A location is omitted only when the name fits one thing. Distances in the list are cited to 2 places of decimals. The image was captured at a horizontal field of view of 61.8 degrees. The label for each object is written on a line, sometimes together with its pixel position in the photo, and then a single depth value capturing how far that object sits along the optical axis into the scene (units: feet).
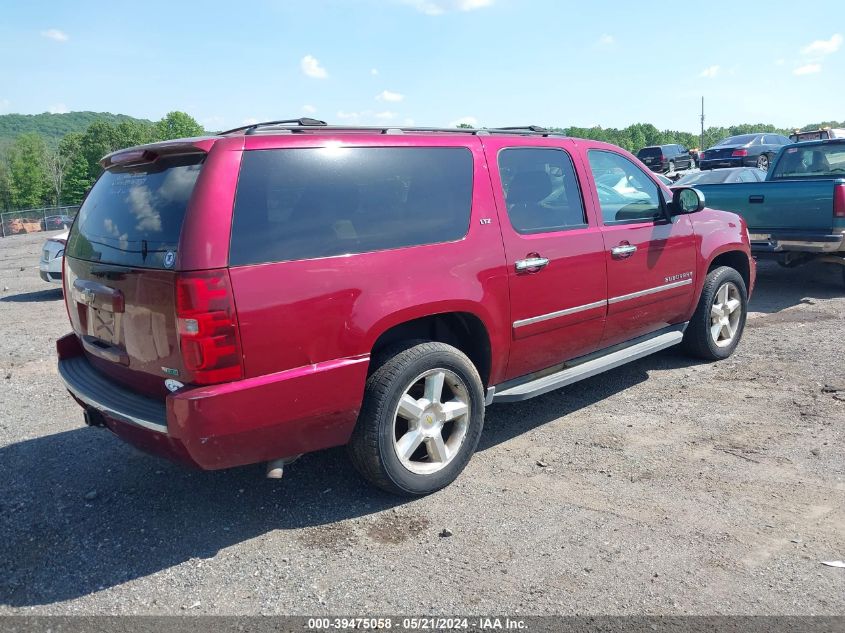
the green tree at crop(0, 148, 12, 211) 331.36
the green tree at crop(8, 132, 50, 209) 335.26
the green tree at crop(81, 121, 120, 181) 323.16
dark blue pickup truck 27.63
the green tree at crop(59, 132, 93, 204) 322.14
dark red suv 10.19
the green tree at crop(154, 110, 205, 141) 361.92
